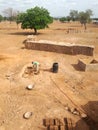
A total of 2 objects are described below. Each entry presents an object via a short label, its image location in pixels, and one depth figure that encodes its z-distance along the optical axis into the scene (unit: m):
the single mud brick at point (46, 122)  3.50
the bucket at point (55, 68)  5.92
